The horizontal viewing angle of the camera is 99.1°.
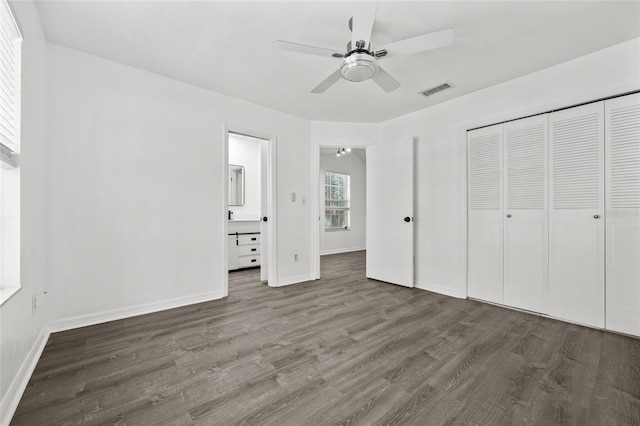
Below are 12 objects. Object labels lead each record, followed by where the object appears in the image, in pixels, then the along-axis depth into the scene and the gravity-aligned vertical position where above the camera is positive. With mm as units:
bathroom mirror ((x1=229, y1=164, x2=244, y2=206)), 5392 +510
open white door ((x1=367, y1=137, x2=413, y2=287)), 3893 +13
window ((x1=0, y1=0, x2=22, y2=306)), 1576 +365
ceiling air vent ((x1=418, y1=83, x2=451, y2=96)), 3123 +1458
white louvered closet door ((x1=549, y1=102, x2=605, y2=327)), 2516 -27
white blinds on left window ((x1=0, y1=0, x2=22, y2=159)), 1562 +807
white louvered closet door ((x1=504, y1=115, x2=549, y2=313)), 2838 -31
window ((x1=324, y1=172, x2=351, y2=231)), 7258 +292
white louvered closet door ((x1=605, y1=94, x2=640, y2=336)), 2338 +1
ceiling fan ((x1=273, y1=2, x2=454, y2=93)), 1754 +1141
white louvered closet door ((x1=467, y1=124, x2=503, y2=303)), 3156 -23
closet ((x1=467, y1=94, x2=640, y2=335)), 2389 -16
